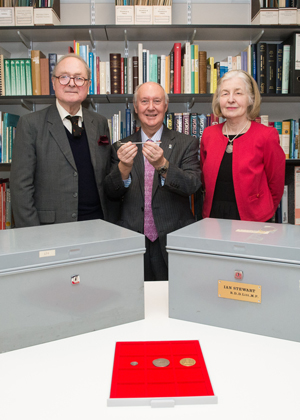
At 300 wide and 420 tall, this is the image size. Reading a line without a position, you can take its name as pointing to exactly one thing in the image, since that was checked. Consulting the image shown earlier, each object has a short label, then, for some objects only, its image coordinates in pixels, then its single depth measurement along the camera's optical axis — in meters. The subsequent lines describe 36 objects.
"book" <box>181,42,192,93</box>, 2.55
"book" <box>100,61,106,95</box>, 2.57
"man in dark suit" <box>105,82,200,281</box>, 1.69
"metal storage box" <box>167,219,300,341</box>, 0.85
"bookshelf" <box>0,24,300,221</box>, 2.54
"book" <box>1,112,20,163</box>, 2.57
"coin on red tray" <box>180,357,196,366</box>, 0.75
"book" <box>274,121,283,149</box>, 2.68
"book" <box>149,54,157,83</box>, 2.58
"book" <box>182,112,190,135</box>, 2.61
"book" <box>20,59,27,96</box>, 2.57
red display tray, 0.66
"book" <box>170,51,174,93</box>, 2.59
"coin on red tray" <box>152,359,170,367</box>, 0.75
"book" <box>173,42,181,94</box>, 2.57
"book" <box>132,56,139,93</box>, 2.57
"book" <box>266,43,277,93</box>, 2.58
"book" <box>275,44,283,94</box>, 2.58
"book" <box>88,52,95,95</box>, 2.55
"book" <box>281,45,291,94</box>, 2.57
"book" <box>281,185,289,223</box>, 2.70
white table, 0.64
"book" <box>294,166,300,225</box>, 2.67
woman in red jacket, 1.73
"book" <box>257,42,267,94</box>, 2.58
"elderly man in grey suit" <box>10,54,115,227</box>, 1.73
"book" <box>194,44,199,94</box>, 2.55
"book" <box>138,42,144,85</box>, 2.56
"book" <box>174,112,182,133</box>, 2.61
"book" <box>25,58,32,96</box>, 2.57
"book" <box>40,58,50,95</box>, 2.55
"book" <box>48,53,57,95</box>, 2.55
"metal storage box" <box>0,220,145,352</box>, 0.83
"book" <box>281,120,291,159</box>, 2.65
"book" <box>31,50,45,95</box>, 2.55
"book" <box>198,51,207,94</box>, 2.57
